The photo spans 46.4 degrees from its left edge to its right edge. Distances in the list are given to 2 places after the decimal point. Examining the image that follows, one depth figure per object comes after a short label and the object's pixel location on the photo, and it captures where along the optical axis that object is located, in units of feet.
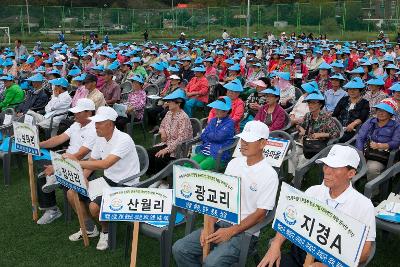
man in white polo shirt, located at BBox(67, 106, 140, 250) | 17.28
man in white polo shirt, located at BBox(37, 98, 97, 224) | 19.30
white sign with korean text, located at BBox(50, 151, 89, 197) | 16.23
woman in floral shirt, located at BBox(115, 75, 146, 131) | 30.94
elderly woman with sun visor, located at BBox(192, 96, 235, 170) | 21.31
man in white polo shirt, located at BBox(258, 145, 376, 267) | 11.47
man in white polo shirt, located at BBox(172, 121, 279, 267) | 13.34
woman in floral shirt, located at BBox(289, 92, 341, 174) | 21.77
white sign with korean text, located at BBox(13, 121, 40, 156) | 19.51
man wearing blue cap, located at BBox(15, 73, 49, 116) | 32.32
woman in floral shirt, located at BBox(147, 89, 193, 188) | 22.11
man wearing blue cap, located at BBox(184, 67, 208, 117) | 34.53
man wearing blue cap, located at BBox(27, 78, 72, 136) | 30.04
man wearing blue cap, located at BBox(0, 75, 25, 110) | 34.27
